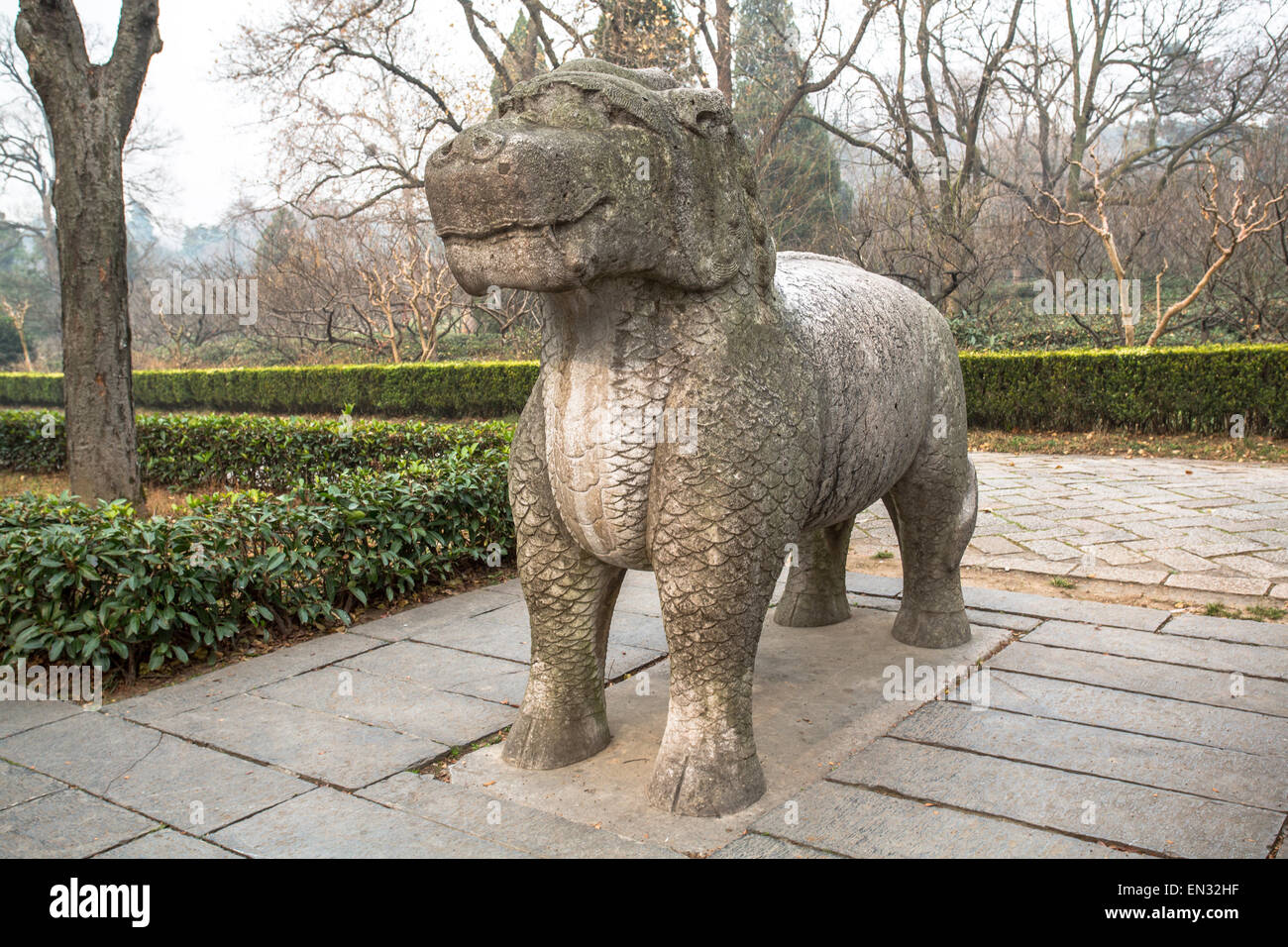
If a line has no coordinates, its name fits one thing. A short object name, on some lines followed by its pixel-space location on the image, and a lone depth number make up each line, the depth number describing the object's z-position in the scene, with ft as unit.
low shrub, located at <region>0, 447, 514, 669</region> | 13.08
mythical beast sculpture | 7.19
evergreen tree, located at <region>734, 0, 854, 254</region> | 67.67
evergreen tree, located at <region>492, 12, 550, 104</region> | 65.62
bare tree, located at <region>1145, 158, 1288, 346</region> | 39.17
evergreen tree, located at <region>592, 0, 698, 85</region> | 59.47
